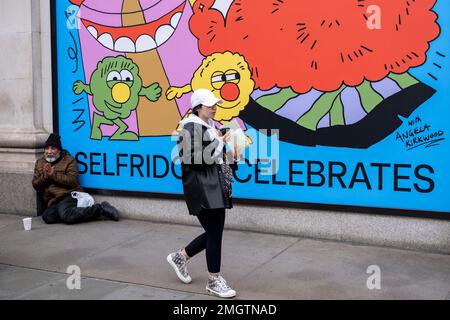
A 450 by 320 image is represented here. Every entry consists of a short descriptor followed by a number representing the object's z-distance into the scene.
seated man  8.10
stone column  8.64
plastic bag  8.15
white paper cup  7.83
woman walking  5.09
